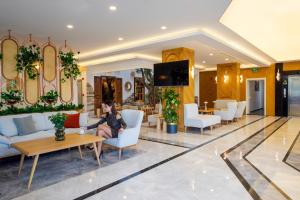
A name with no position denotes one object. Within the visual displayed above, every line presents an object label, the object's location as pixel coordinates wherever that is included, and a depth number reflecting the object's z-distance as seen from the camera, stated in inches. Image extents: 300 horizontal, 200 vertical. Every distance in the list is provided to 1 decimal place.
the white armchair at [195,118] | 259.6
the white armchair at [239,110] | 357.7
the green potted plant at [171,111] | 264.5
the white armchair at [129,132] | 166.6
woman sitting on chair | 172.1
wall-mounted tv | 261.2
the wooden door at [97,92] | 489.1
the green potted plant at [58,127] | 147.4
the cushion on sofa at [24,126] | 175.0
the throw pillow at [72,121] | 204.2
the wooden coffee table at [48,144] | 122.2
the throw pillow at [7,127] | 169.3
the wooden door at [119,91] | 531.8
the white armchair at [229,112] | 329.1
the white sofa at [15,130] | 154.6
